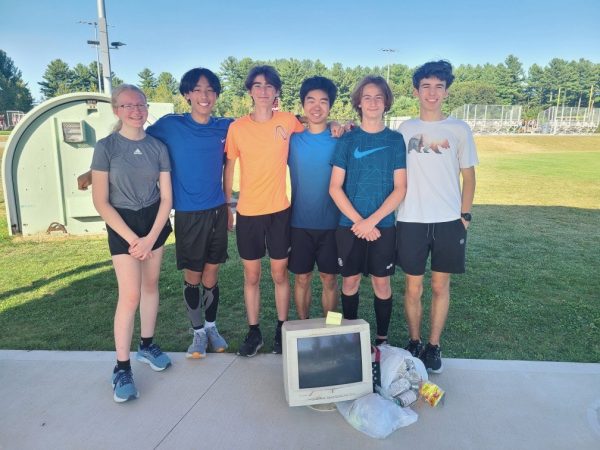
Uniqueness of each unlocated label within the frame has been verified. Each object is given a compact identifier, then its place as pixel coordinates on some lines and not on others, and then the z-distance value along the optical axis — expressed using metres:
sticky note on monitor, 2.81
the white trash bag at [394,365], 2.83
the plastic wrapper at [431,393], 2.75
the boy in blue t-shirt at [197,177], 3.19
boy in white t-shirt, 3.04
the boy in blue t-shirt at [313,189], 3.15
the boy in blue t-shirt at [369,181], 2.99
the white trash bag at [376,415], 2.51
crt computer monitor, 2.69
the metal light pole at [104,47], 11.67
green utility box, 7.22
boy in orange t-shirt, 3.17
